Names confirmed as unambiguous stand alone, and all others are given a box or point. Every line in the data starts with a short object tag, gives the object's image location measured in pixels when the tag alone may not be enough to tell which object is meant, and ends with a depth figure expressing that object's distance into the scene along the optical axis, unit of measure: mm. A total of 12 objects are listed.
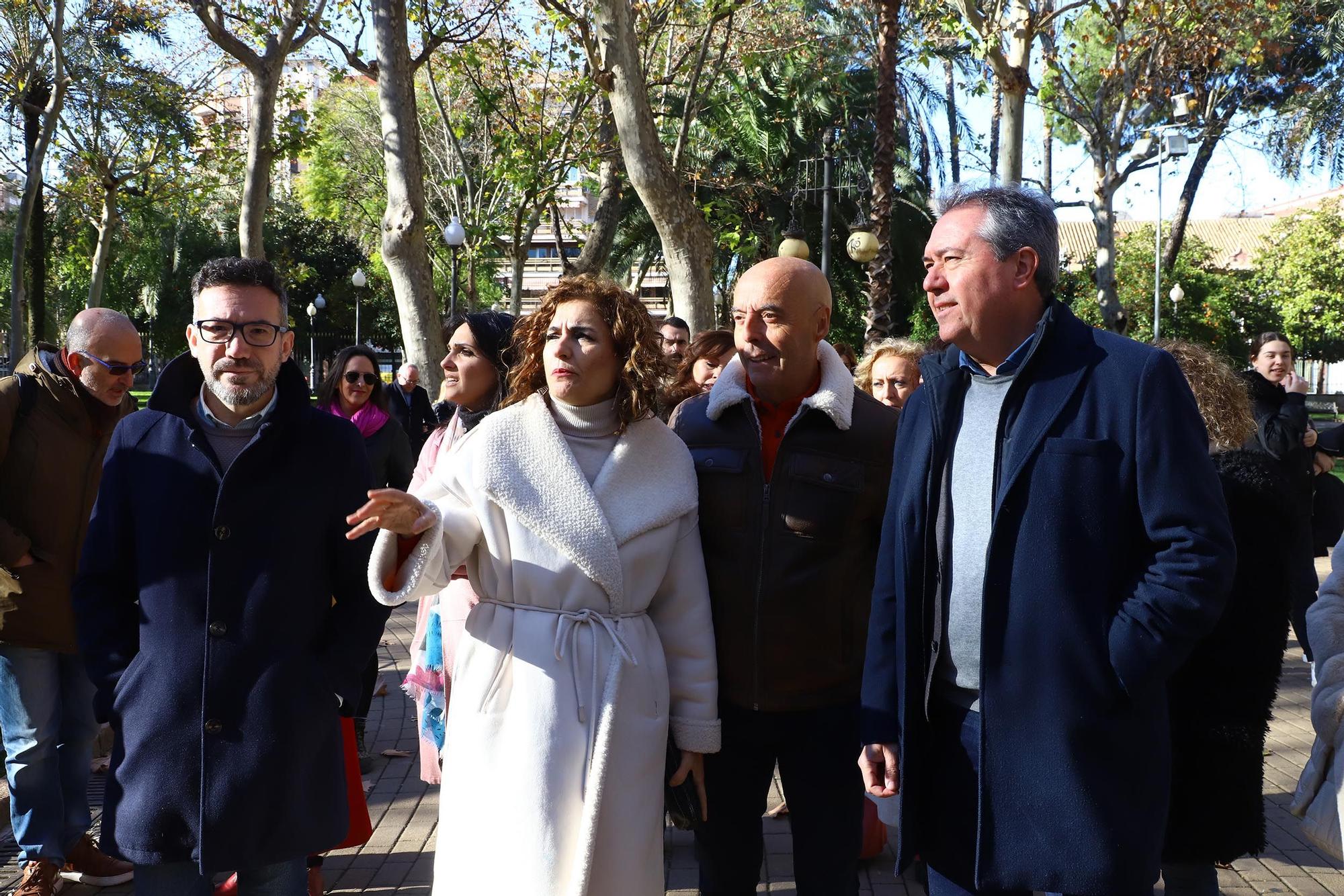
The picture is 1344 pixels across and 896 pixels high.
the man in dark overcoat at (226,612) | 2904
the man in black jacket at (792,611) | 3211
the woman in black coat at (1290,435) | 6871
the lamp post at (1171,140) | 22734
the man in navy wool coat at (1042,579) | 2488
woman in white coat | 2854
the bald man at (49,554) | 4156
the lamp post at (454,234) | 22891
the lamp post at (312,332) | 45962
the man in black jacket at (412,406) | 8852
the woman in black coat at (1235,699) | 3248
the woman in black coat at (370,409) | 6332
